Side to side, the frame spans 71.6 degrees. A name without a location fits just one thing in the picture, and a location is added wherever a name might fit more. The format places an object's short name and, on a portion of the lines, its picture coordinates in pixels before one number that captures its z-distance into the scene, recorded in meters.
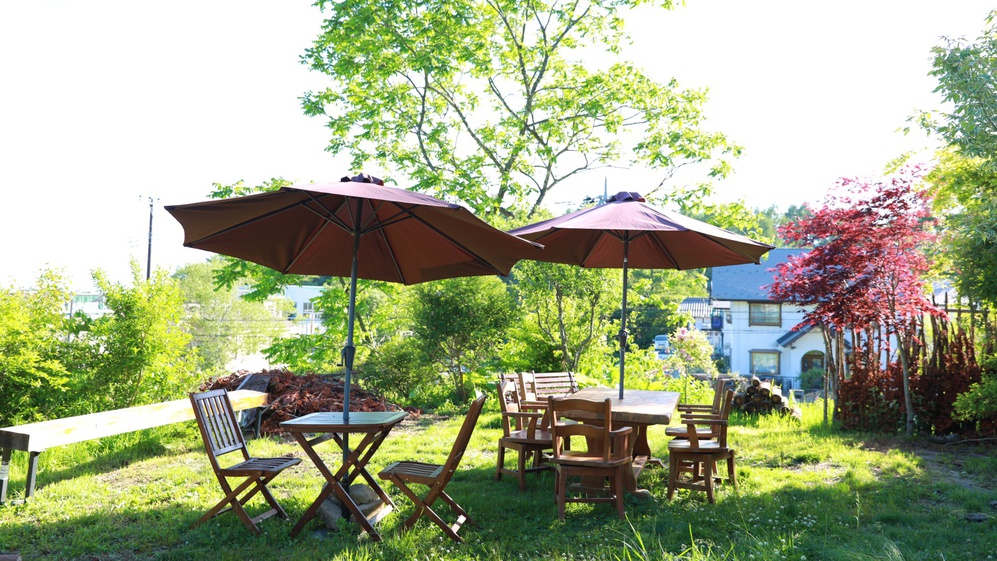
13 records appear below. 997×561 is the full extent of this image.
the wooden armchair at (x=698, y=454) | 5.25
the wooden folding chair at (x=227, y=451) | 4.47
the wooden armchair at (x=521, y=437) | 5.65
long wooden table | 5.17
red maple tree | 8.05
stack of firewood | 10.24
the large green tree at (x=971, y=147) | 6.60
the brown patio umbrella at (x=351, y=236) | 4.21
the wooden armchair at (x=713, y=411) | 5.36
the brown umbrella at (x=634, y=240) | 5.59
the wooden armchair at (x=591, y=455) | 4.85
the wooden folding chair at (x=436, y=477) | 4.29
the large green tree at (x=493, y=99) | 14.63
